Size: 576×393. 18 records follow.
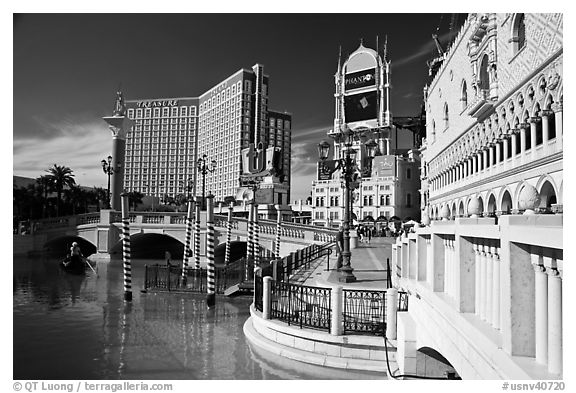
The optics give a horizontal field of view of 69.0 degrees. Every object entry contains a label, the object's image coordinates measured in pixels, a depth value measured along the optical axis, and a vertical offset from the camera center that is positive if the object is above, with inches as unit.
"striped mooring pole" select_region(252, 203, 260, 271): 705.6 -36.8
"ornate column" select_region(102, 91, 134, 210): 1227.9 +192.2
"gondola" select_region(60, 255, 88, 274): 774.5 -99.4
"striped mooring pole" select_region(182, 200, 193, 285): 666.3 -53.6
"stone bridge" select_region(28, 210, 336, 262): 1005.2 -43.1
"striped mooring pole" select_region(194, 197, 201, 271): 826.2 -34.1
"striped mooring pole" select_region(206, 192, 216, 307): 515.8 -52.8
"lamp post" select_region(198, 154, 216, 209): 1050.0 +114.8
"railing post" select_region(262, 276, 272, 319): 312.7 -63.0
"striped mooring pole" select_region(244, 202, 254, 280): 708.0 -38.8
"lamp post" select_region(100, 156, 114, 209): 1085.1 +117.4
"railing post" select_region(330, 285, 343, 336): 259.6 -62.5
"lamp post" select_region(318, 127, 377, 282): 428.1 +39.0
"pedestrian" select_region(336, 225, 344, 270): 658.1 -46.9
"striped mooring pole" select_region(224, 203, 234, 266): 797.2 -58.8
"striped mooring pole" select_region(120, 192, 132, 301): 574.6 -38.0
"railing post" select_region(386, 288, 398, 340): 248.8 -58.3
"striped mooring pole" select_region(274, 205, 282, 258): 778.2 -48.4
